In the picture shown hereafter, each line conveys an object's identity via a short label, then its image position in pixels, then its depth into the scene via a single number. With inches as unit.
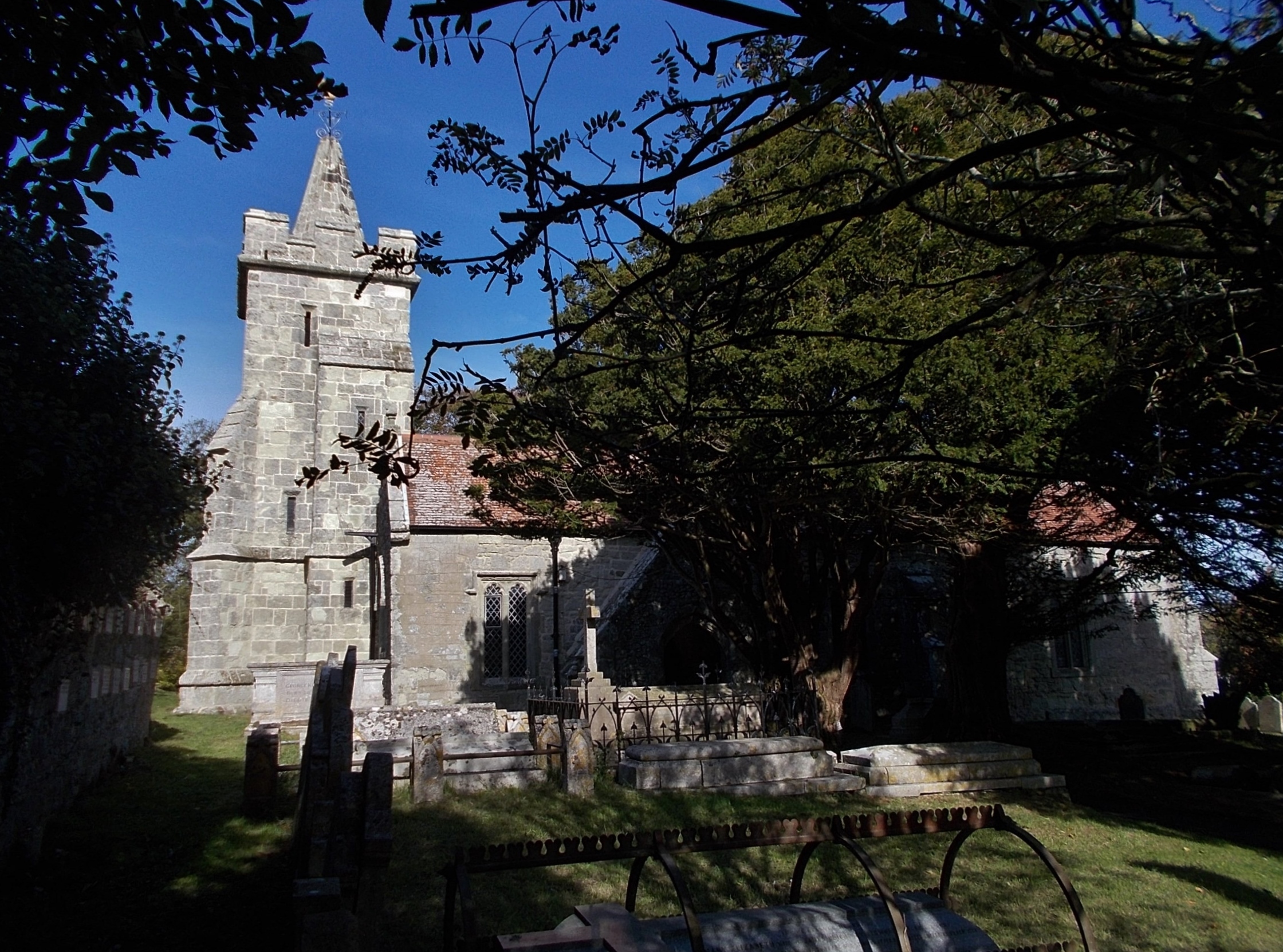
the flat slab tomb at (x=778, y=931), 167.0
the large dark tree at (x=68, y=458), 270.5
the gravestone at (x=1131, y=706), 901.2
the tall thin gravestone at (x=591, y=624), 612.1
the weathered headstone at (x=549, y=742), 424.2
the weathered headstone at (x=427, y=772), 380.8
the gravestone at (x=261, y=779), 367.6
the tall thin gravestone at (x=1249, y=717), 935.7
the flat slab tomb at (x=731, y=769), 403.9
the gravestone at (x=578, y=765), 394.3
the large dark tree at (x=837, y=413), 159.3
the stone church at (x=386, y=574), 786.2
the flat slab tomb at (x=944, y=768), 414.3
